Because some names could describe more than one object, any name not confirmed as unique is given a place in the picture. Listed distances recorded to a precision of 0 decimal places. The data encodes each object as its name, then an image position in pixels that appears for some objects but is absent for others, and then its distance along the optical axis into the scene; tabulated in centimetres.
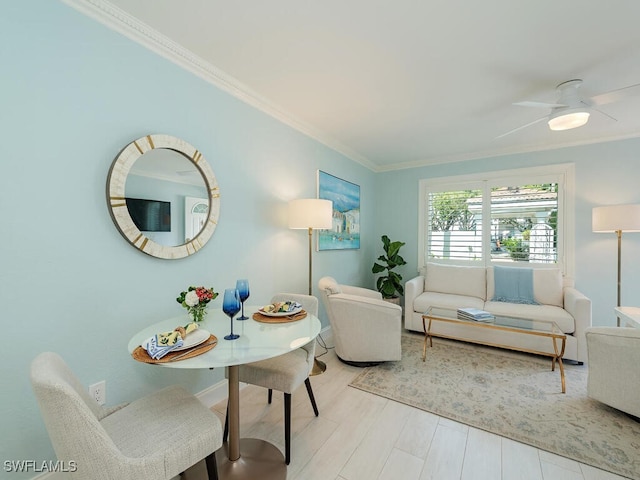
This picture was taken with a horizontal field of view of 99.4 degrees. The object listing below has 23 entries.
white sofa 270
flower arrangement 143
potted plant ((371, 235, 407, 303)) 401
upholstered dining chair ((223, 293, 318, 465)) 153
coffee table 234
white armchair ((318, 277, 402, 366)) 243
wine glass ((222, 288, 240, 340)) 131
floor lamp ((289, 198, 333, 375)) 255
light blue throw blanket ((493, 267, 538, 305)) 329
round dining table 111
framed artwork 334
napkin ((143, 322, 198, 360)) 107
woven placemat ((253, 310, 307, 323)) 159
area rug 163
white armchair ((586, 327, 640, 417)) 178
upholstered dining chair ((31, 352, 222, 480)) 79
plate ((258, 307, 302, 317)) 163
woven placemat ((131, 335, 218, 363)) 105
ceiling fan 202
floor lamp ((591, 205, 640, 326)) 275
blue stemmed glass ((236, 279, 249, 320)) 153
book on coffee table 262
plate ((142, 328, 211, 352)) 114
